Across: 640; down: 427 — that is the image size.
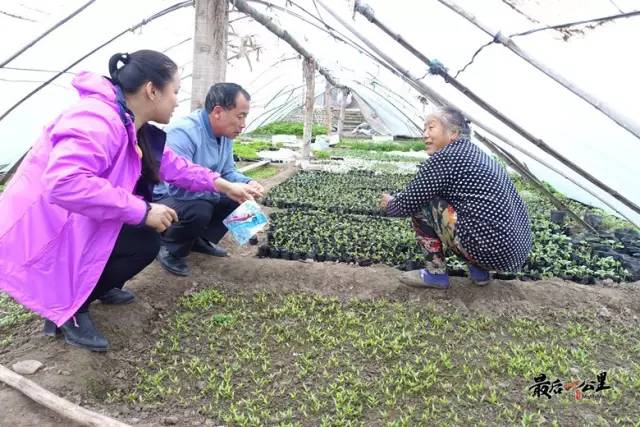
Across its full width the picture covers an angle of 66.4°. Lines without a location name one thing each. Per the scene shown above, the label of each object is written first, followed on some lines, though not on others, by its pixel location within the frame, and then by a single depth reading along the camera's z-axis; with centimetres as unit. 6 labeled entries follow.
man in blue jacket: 357
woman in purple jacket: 222
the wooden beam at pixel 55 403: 197
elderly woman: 334
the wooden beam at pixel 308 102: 1085
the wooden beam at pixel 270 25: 561
